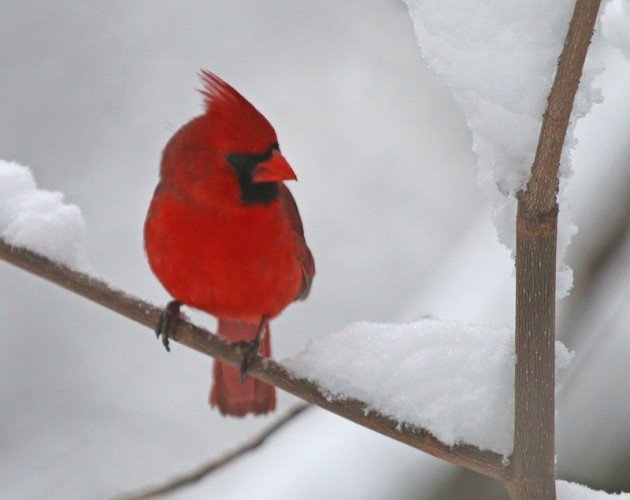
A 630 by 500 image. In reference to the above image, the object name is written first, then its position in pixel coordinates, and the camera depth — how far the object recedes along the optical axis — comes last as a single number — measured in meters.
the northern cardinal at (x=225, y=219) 4.22
